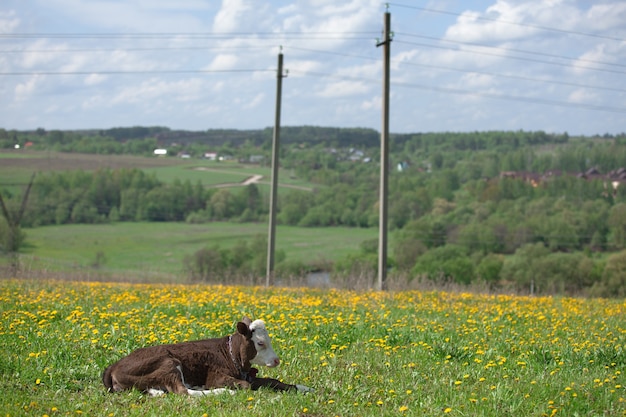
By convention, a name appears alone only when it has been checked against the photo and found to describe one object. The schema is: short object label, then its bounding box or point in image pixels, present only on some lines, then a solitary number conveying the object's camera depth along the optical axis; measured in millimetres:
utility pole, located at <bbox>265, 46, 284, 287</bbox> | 30422
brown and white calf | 8508
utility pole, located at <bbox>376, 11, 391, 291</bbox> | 24797
